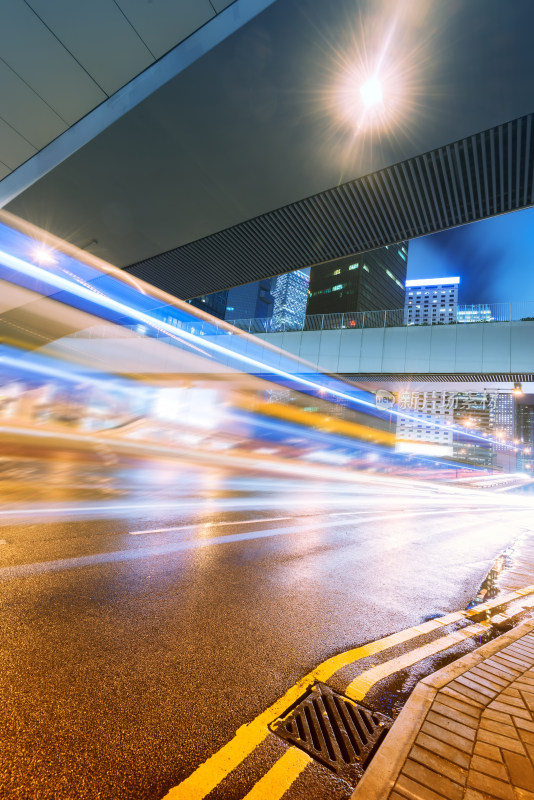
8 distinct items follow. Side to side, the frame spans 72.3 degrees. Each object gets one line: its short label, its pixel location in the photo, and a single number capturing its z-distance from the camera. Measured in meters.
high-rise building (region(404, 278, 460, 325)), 143.88
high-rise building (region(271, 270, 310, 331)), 173.75
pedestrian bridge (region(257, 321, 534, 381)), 19.50
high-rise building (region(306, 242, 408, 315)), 114.62
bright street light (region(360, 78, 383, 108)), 6.76
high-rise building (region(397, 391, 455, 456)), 163.04
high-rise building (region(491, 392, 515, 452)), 175.62
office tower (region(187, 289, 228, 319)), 96.59
